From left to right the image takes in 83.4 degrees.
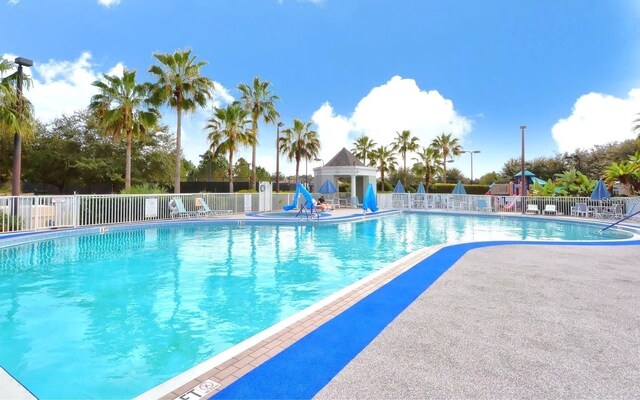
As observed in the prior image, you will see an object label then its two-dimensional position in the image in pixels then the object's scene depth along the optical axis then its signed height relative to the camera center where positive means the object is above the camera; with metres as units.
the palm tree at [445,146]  40.59 +6.19
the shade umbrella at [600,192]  18.80 +0.42
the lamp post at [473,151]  37.59 +5.19
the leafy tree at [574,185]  22.00 +1.01
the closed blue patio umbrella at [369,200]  21.17 +0.04
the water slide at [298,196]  18.47 +0.19
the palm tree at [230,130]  26.03 +5.30
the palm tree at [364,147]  43.12 +6.48
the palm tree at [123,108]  19.34 +5.14
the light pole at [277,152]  29.61 +4.16
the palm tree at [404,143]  42.16 +6.83
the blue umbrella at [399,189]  28.98 +0.94
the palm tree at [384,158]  41.59 +4.96
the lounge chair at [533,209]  21.83 -0.51
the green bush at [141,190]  16.95 +0.51
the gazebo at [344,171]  28.94 +2.46
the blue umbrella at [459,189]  27.23 +0.84
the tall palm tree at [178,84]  20.67 +6.88
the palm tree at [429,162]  39.72 +4.31
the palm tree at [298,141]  33.28 +5.59
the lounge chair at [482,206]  24.42 -0.37
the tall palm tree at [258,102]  28.16 +7.85
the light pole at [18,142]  12.11 +2.03
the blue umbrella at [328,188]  26.04 +0.92
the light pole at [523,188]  22.58 +0.81
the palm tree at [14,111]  11.36 +2.96
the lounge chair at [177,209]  17.38 -0.41
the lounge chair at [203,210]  18.68 -0.49
